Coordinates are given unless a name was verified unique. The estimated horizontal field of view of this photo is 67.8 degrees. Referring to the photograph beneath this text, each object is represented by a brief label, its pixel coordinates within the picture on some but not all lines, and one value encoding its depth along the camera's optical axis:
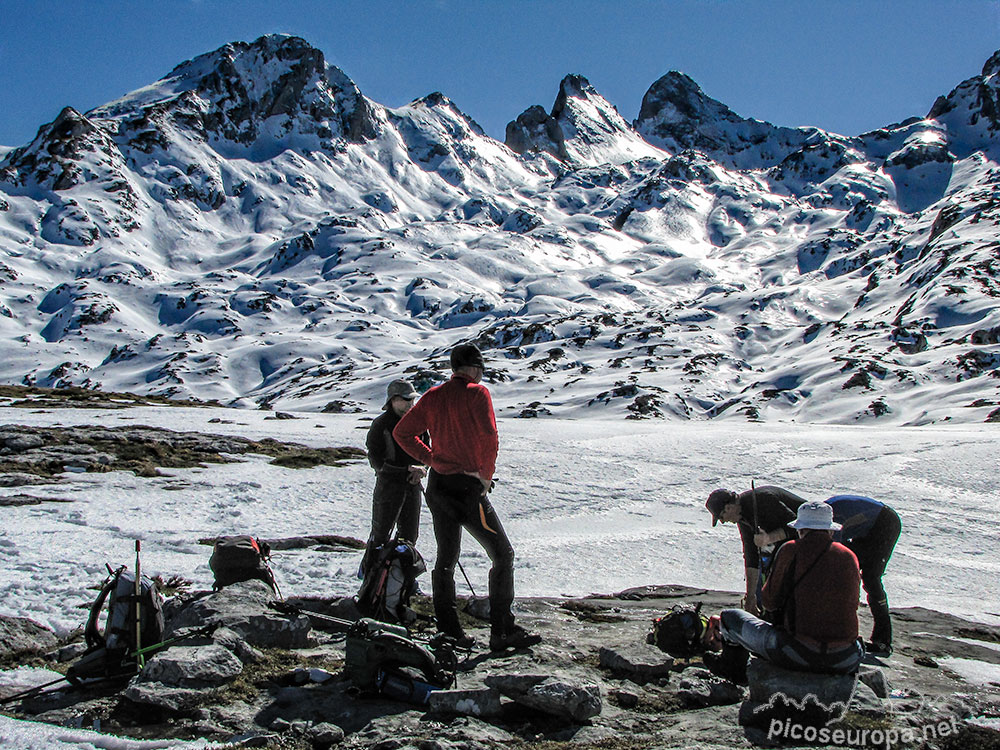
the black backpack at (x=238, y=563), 8.02
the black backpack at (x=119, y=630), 5.74
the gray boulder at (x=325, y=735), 4.82
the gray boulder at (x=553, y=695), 5.33
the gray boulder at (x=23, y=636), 6.38
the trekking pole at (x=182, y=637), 5.91
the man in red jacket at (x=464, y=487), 6.98
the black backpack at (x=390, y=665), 5.59
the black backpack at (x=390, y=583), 7.31
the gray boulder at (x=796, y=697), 5.27
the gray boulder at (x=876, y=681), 5.95
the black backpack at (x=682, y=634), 7.17
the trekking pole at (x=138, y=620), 5.83
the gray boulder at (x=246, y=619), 6.66
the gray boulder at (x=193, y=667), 5.40
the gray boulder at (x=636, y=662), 6.35
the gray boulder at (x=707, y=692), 5.95
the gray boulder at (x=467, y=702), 5.30
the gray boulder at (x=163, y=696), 5.12
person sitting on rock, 5.72
